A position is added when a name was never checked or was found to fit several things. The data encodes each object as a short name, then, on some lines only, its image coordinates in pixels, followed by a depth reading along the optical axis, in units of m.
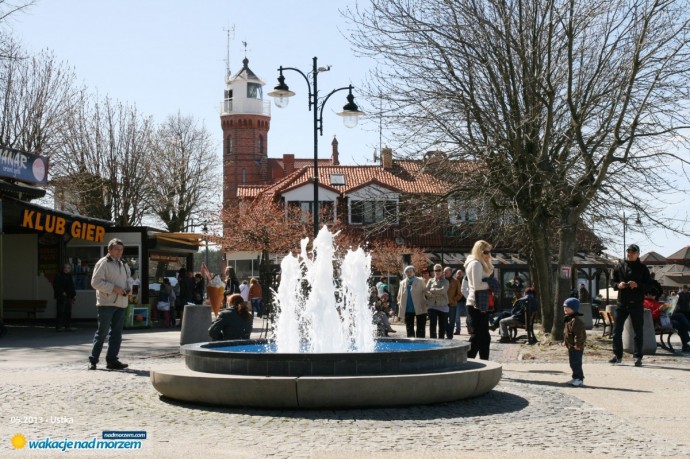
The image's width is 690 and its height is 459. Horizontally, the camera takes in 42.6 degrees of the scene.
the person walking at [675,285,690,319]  19.23
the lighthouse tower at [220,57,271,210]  98.81
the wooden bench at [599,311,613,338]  20.45
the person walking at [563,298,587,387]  11.52
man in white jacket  12.98
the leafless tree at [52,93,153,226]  44.03
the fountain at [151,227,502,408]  9.22
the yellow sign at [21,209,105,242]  23.81
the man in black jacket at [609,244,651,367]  14.60
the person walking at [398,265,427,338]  18.56
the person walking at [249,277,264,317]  30.15
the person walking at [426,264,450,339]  17.77
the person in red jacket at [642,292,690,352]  18.45
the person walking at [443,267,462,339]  18.73
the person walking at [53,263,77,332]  24.14
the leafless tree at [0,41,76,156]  37.06
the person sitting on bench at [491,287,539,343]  20.24
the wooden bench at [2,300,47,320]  27.91
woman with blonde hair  13.20
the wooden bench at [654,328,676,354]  18.17
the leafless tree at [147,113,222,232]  54.12
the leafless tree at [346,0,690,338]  18.45
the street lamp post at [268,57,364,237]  23.81
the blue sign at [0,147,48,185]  24.88
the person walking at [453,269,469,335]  19.42
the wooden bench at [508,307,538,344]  19.95
